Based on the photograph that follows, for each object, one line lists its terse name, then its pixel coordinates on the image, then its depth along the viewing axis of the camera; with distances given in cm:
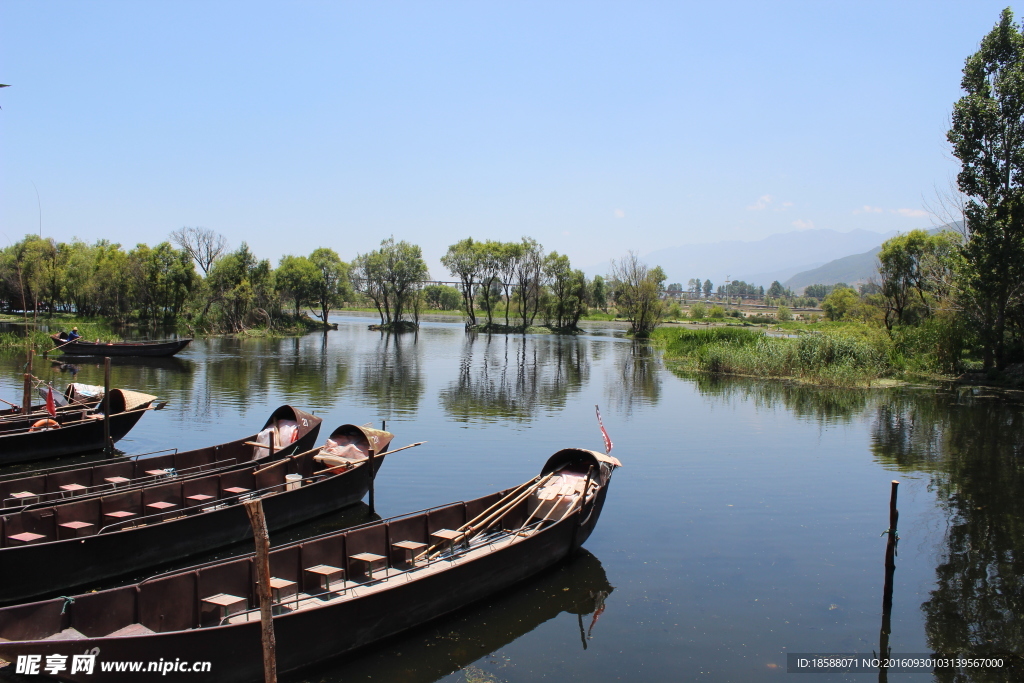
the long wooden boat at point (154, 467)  1407
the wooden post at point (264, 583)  761
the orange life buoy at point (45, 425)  2077
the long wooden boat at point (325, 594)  825
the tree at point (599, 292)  11306
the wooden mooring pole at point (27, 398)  2298
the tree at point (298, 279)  8606
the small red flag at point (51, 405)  2155
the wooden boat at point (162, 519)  1127
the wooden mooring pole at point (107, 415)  2072
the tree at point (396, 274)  9650
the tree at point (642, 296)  8516
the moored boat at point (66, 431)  2039
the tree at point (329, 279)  9069
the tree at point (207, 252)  7724
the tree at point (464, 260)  9606
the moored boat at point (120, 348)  4675
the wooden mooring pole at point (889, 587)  1106
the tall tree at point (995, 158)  3647
